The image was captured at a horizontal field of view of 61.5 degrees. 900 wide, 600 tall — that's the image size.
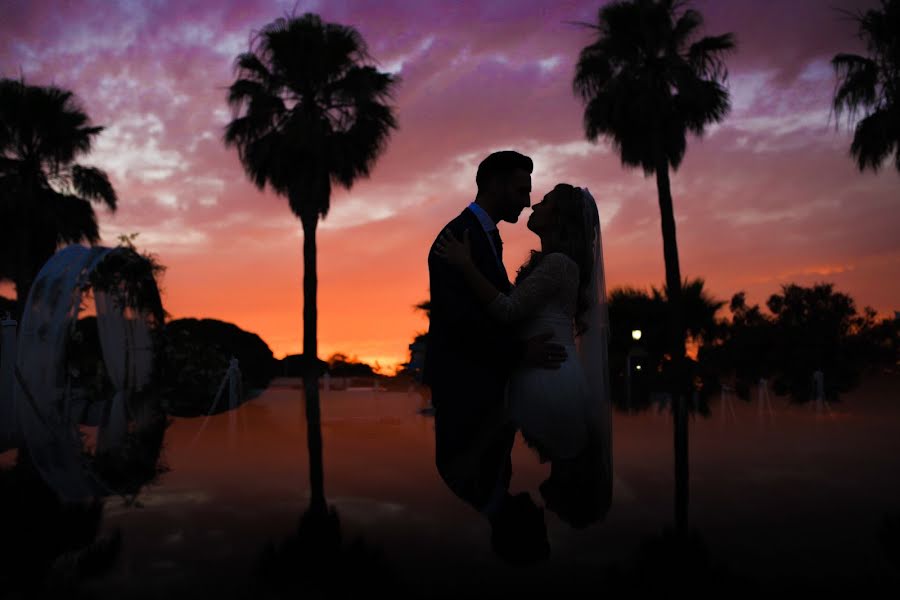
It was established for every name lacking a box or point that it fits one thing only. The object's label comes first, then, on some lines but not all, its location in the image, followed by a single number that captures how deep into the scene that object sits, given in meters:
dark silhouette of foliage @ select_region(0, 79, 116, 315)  23.81
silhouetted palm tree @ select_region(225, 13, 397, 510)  22.02
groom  3.14
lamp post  19.89
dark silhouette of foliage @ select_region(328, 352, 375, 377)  32.78
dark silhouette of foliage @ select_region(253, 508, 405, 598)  4.05
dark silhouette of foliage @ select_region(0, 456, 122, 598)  4.20
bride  3.10
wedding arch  5.82
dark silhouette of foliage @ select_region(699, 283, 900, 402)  22.86
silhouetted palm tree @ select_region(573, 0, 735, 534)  21.06
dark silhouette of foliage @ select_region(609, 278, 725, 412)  23.56
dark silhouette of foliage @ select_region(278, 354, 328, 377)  30.28
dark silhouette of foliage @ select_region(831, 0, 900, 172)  19.36
